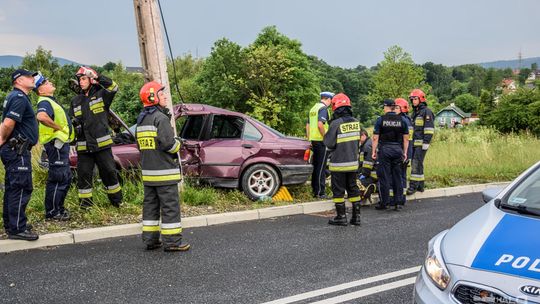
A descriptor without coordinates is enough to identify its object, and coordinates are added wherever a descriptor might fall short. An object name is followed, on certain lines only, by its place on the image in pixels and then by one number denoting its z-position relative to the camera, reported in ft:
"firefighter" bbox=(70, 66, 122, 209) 23.40
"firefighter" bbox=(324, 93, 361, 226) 24.16
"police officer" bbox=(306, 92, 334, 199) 30.07
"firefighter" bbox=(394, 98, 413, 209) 29.74
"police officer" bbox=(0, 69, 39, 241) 19.10
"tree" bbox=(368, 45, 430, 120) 257.14
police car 9.03
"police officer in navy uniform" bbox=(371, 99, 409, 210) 28.12
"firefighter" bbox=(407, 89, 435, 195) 33.30
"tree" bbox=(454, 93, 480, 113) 475.31
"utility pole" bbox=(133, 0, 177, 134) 25.27
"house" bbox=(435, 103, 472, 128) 434.38
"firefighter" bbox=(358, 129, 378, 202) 29.86
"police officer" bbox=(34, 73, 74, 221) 22.17
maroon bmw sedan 27.89
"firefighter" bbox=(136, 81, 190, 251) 19.27
